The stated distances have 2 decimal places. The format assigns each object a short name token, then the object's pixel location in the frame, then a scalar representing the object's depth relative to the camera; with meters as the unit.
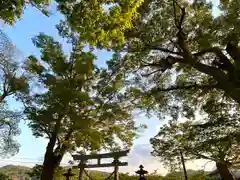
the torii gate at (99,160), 6.77
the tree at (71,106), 6.13
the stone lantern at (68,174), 6.54
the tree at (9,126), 8.64
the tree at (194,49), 4.97
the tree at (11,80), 7.63
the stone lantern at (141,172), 5.57
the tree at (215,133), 5.67
